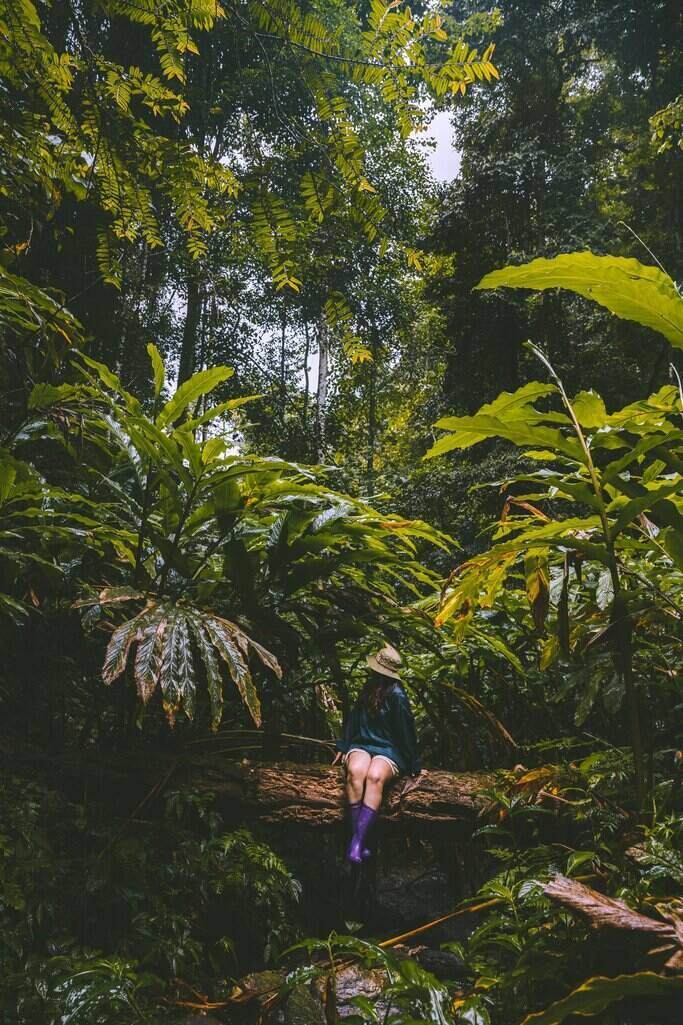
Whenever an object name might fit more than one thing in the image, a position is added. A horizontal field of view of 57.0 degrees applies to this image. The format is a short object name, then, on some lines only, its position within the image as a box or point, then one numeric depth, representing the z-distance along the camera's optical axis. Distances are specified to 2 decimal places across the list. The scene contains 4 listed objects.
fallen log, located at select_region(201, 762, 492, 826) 2.70
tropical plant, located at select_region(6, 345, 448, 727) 2.31
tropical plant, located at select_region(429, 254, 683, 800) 1.49
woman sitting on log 2.73
